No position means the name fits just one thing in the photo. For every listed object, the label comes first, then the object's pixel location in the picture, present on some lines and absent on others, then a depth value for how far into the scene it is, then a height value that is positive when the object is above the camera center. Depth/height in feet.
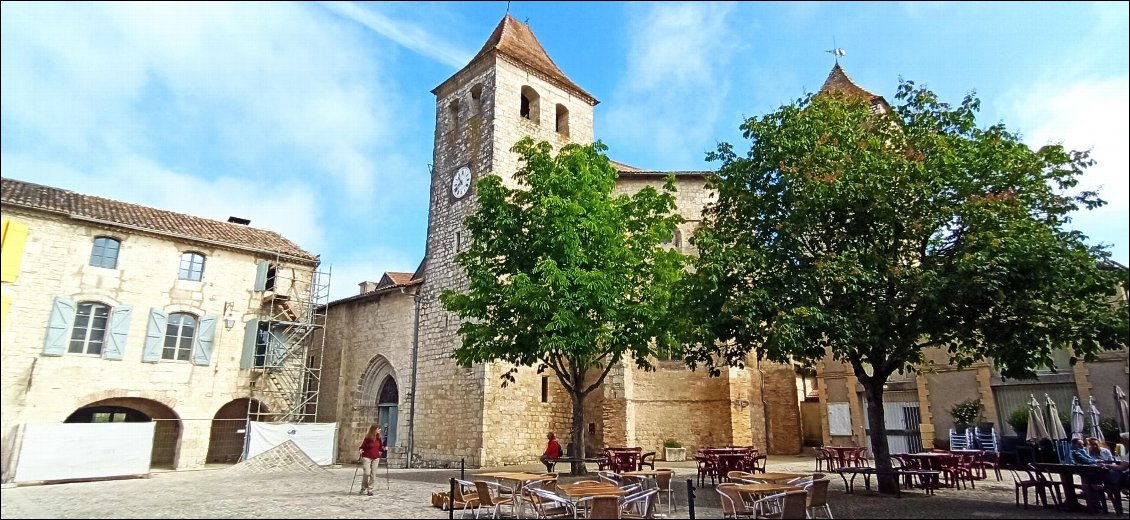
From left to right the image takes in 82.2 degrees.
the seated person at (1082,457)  33.35 -1.72
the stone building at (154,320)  20.30 +5.92
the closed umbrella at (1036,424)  47.16 -0.07
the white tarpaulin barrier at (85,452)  23.95 -1.71
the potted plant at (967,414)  58.39 +0.77
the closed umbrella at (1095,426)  46.89 -0.20
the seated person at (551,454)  45.60 -2.29
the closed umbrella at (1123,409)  32.06 +0.73
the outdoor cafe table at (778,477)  31.78 -2.65
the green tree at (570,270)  42.86 +10.39
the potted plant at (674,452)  65.92 -3.01
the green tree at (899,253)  31.48 +8.67
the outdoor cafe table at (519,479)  32.91 -2.93
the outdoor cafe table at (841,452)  44.78 -2.02
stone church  66.39 +5.16
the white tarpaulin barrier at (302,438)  60.39 -1.61
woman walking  39.75 -1.98
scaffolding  72.95 +9.07
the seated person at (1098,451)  35.98 -1.51
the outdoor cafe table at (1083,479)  29.68 -2.55
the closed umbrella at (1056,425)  45.78 -0.13
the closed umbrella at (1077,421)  44.47 +0.14
